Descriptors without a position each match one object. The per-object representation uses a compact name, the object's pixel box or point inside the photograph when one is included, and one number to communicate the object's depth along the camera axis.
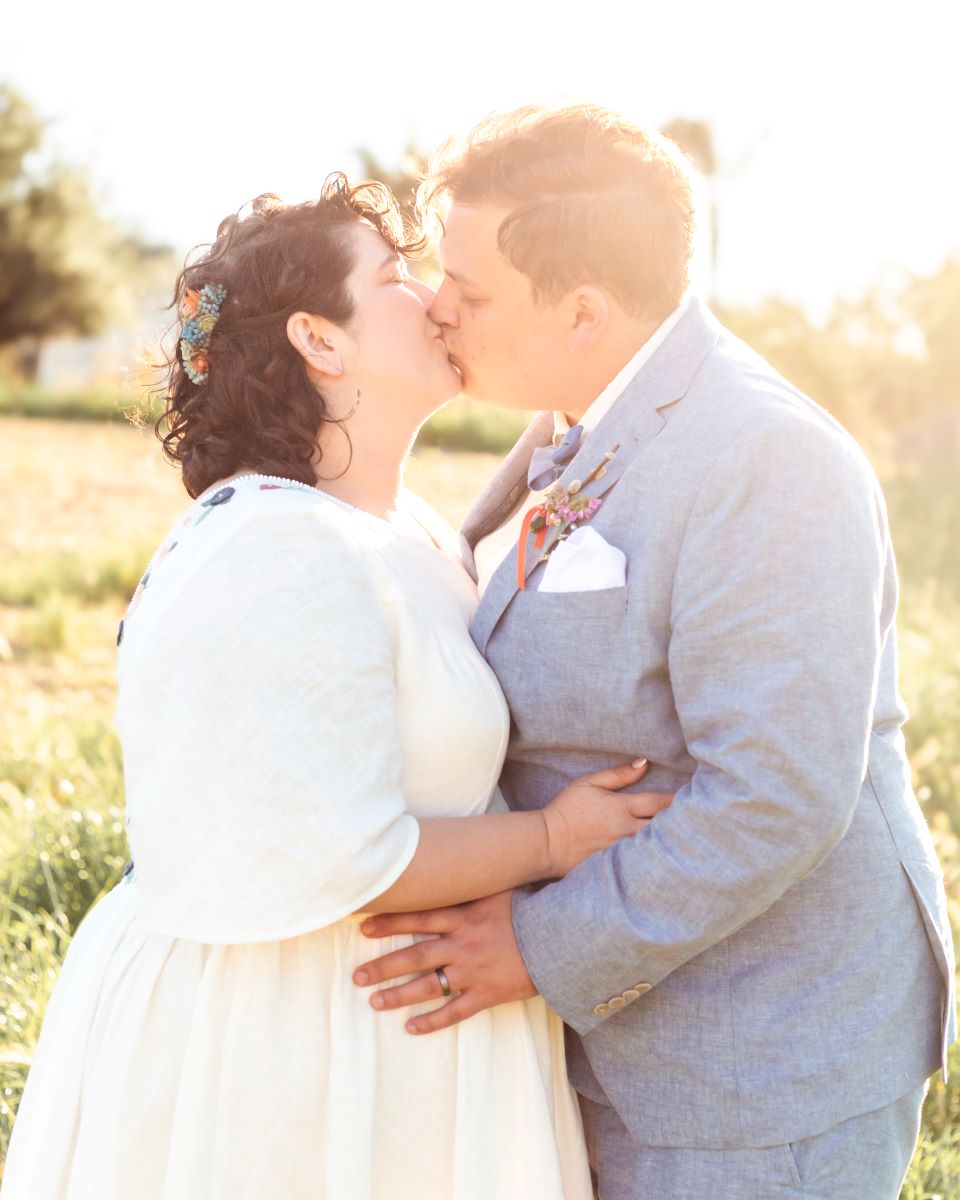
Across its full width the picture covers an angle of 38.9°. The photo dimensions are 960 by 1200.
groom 2.23
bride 2.27
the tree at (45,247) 27.77
